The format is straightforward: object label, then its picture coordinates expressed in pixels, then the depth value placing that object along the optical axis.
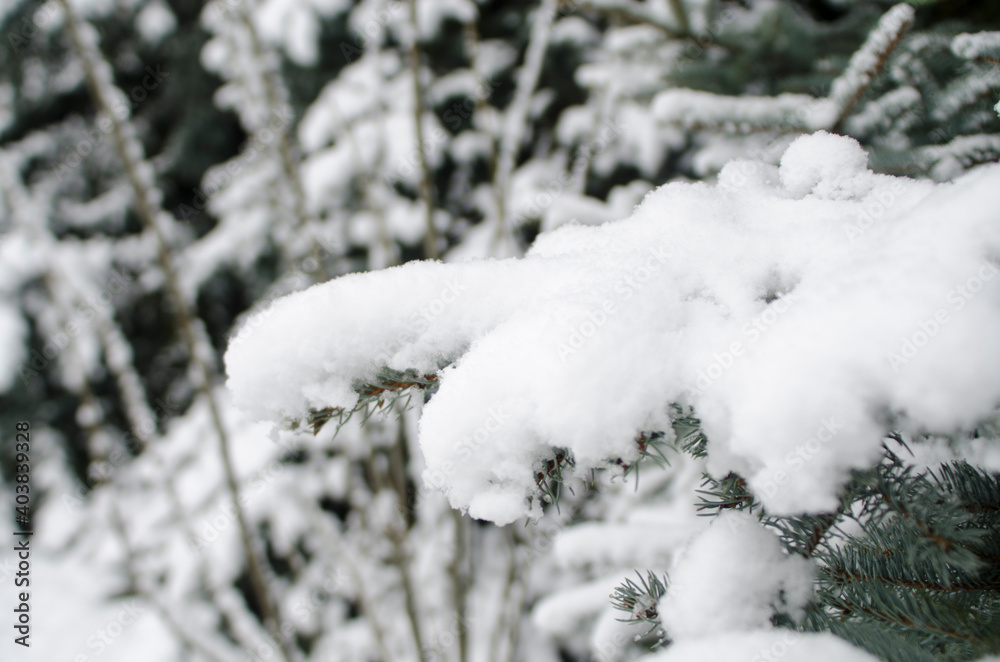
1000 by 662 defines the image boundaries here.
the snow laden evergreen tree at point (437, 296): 0.52
